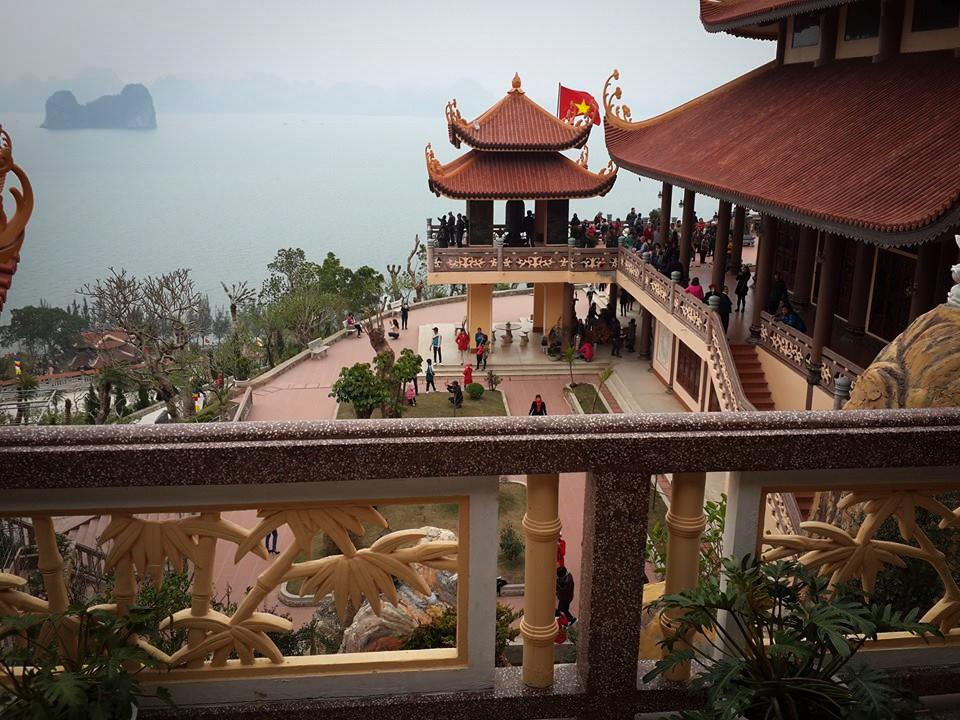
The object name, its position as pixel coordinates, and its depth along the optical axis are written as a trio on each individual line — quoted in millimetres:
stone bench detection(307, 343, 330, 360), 30750
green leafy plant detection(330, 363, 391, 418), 19844
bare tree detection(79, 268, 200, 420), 25156
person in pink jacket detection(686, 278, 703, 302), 18641
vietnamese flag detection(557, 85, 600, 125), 27469
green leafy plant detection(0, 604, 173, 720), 2102
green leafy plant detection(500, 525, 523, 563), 14484
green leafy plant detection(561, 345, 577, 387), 22253
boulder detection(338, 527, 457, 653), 7535
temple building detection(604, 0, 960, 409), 11469
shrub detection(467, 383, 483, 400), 23375
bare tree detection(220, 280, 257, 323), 35000
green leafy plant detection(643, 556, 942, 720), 2125
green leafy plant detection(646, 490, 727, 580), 7739
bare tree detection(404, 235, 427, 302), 38459
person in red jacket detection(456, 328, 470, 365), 27250
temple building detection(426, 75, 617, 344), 25734
